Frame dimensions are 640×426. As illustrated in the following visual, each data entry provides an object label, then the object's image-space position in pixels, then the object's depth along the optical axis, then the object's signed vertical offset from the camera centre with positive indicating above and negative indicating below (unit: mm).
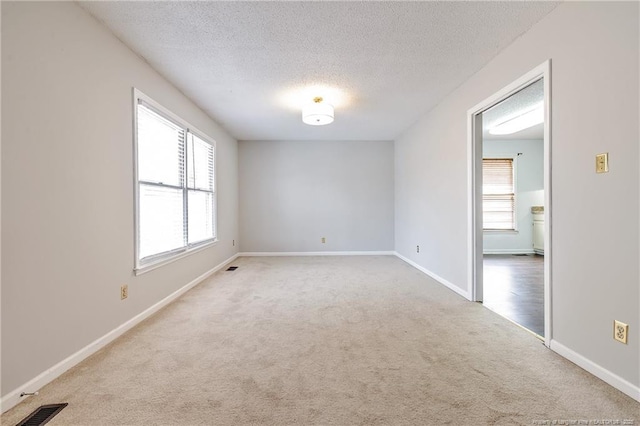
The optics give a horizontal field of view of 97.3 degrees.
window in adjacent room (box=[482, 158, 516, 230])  6316 +384
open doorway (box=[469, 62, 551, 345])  2508 +93
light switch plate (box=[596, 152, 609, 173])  1664 +283
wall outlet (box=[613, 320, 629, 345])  1570 -689
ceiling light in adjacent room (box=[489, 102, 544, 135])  4395 +1529
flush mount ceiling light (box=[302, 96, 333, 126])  3600 +1272
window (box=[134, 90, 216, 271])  2695 +300
